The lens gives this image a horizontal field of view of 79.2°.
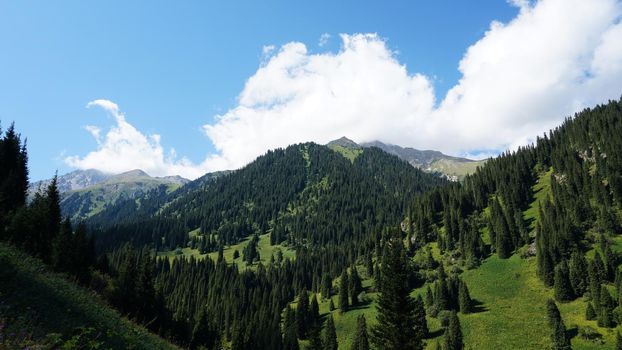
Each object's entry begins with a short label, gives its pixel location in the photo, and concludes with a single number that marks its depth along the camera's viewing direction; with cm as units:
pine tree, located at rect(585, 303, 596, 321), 9519
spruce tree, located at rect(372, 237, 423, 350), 4584
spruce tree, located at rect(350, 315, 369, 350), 9008
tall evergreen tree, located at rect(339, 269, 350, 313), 14400
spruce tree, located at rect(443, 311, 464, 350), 9412
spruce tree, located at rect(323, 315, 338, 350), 10191
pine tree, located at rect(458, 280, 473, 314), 11412
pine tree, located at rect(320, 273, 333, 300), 16638
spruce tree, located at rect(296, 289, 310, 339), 14042
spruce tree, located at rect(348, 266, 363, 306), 14875
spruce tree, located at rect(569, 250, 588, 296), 10764
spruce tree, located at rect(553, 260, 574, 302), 10706
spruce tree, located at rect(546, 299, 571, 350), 8644
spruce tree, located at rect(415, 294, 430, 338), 10737
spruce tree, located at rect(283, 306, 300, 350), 11667
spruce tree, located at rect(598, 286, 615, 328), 9025
